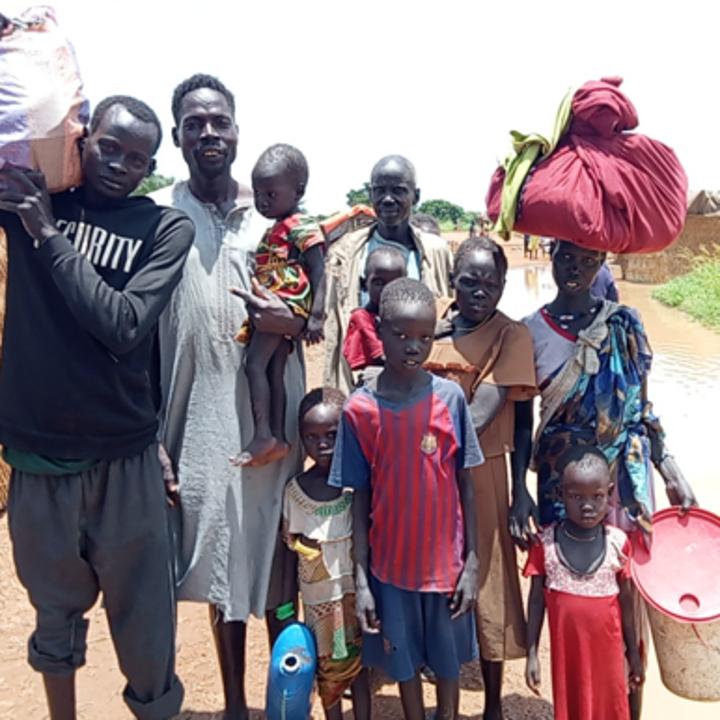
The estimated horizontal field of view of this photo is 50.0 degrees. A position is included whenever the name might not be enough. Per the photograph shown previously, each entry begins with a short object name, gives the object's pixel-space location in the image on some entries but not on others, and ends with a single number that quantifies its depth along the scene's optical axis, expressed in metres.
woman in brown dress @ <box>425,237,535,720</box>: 2.38
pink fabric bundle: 1.83
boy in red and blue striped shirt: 2.20
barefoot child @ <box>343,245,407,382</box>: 2.75
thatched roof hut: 16.34
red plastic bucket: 2.35
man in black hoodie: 1.96
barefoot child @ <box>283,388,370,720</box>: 2.41
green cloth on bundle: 2.29
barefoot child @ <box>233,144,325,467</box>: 2.41
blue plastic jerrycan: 2.26
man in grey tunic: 2.44
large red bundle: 2.18
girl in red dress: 2.26
